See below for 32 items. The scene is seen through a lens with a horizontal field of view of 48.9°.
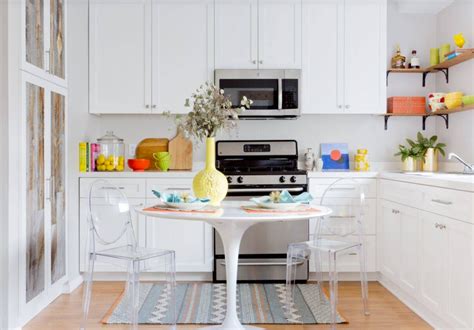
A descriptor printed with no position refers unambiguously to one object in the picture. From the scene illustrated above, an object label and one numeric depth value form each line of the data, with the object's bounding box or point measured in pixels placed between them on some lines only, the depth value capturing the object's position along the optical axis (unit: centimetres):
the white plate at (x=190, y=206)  262
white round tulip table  244
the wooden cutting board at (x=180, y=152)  466
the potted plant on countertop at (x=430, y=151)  449
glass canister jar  437
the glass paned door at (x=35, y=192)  326
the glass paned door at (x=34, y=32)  324
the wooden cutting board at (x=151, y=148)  475
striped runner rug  336
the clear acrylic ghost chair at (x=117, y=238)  297
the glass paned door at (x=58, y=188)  374
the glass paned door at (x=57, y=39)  372
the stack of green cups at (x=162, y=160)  446
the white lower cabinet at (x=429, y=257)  272
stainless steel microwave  446
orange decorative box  465
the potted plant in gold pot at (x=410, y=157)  456
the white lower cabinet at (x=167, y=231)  427
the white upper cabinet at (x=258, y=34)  446
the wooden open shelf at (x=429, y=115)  425
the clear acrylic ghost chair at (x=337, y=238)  331
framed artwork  480
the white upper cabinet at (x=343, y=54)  448
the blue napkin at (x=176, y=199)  272
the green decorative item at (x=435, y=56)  459
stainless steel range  423
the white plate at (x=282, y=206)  262
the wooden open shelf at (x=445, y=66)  397
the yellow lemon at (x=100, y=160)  436
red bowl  445
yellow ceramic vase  288
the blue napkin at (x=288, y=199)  271
